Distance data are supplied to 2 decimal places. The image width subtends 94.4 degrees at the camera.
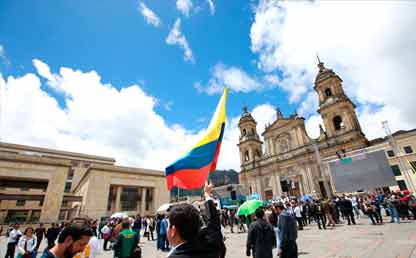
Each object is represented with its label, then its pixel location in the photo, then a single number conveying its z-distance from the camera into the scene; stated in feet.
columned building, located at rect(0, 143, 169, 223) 81.76
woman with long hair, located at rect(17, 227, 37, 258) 18.22
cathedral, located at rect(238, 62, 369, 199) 97.35
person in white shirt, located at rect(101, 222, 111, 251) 35.63
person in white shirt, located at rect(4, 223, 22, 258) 26.35
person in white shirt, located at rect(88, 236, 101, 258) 13.29
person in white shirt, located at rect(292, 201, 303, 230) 38.81
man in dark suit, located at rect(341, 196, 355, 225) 38.19
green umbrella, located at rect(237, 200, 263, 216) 26.22
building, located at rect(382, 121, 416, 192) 78.61
